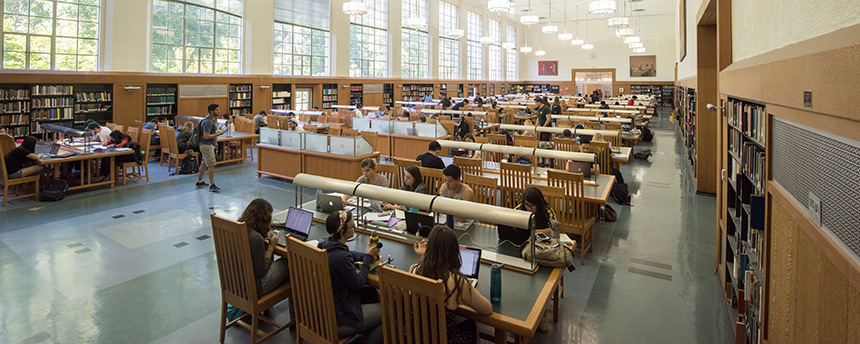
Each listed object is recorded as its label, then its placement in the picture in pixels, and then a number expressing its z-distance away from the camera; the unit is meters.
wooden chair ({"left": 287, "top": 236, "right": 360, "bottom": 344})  2.36
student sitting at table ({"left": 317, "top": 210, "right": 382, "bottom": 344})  2.49
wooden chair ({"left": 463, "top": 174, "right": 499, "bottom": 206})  4.29
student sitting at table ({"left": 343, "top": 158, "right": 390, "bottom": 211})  4.39
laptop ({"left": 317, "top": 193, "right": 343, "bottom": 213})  3.81
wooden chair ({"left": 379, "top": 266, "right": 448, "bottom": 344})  1.99
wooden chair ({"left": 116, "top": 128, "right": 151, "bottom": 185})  7.54
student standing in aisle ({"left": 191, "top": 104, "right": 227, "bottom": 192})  7.19
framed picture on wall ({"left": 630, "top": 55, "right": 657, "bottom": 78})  28.59
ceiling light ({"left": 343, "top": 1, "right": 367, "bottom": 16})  11.27
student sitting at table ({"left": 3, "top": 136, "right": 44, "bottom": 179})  6.25
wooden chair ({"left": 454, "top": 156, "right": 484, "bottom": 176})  5.27
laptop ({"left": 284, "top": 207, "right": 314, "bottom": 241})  3.35
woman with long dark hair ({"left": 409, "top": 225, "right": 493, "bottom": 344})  2.17
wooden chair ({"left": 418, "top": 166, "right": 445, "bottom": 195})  4.63
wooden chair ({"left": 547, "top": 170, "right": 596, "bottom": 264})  4.32
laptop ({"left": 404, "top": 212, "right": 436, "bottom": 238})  3.19
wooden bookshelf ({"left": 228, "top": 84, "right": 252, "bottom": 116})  13.59
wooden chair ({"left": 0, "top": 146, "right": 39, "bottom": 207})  6.14
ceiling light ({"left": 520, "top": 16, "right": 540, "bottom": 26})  12.36
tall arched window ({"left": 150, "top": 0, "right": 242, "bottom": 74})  11.98
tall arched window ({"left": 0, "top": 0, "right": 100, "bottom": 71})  9.54
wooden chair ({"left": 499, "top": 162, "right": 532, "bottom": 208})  4.80
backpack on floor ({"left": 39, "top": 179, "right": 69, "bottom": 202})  6.47
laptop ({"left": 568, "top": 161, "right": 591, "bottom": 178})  5.24
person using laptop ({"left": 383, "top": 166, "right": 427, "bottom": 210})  4.19
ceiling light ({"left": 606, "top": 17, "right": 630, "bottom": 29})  14.03
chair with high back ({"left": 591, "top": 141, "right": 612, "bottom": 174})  6.16
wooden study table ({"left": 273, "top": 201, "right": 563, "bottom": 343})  2.18
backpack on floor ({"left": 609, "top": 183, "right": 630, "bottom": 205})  6.51
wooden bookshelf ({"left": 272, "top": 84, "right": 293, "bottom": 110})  14.96
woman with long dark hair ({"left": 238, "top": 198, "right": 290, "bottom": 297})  2.83
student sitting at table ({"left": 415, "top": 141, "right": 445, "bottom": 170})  5.45
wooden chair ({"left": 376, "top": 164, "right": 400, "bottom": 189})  4.86
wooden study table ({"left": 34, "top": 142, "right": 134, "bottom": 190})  6.75
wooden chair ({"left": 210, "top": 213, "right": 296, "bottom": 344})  2.73
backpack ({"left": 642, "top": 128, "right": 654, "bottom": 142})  13.03
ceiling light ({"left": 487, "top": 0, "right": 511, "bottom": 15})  9.51
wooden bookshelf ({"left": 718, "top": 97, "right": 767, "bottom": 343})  2.64
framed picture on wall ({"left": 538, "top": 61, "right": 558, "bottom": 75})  31.88
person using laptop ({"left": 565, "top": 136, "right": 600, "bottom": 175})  5.24
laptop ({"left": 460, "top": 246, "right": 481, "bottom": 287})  2.53
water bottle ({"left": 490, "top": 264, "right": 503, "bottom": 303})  2.33
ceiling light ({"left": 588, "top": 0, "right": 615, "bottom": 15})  9.78
